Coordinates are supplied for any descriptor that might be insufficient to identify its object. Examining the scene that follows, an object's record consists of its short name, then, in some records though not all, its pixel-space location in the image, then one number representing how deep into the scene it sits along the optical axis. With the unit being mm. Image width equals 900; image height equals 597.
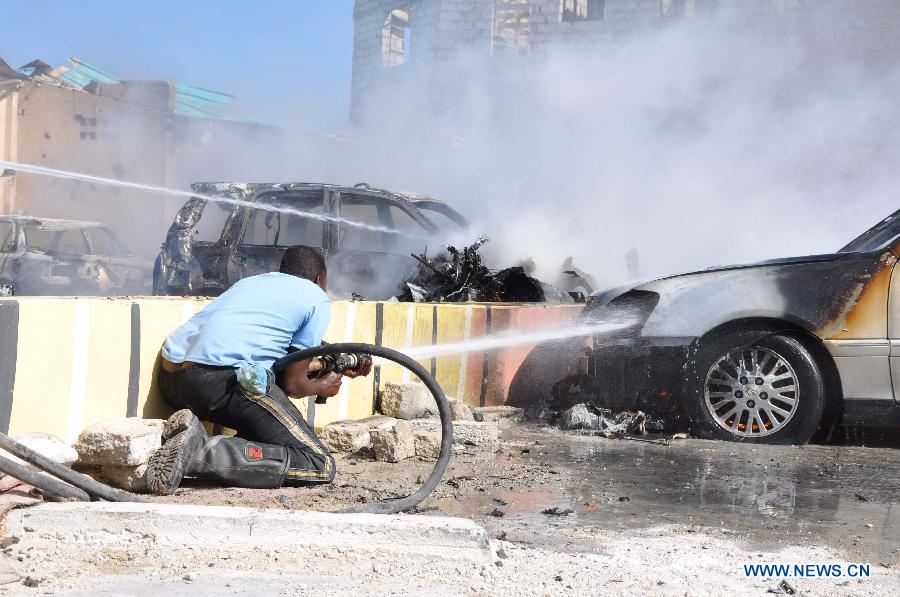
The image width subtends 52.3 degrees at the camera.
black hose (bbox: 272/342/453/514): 4031
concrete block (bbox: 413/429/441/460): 5410
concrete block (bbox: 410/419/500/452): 5706
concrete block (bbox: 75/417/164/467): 4035
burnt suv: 8961
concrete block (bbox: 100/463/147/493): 4070
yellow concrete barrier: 3984
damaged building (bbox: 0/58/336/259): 22328
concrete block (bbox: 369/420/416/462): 5215
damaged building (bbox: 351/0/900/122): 22453
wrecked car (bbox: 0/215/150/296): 13344
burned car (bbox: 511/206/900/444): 5840
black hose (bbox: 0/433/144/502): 3449
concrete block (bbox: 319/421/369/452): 5512
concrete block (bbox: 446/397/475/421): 6129
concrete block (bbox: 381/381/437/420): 6168
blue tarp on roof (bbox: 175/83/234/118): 27000
